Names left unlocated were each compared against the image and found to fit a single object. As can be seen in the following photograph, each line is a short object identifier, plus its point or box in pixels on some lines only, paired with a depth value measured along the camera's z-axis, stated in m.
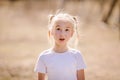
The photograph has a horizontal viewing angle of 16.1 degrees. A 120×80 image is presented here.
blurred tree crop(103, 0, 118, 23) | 10.64
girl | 3.24
